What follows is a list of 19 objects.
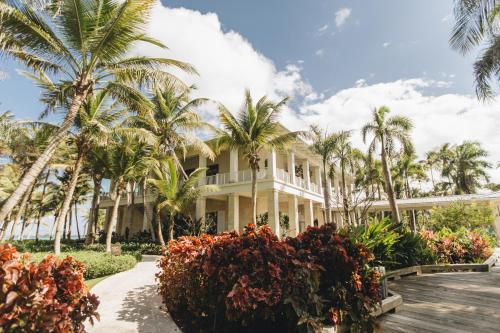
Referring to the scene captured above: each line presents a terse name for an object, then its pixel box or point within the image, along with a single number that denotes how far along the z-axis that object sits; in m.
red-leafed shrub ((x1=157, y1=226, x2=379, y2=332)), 2.98
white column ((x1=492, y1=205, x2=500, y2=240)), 20.31
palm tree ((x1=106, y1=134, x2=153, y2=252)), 13.62
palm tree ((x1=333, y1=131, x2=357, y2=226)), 20.38
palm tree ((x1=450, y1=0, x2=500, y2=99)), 9.65
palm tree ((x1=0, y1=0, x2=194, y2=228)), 7.24
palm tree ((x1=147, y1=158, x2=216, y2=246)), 13.57
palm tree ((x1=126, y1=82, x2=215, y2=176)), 16.53
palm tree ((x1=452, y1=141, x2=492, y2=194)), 32.25
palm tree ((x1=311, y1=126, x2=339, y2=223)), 19.67
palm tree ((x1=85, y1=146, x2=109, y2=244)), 13.91
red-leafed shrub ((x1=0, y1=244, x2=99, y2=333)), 2.10
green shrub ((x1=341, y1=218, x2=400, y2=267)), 5.66
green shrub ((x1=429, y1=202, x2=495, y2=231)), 14.88
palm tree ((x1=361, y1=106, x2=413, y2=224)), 17.12
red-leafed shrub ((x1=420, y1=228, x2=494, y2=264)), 9.73
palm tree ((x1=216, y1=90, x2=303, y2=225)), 14.29
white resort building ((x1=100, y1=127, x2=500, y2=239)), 17.02
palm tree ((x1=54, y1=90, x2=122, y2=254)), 10.67
